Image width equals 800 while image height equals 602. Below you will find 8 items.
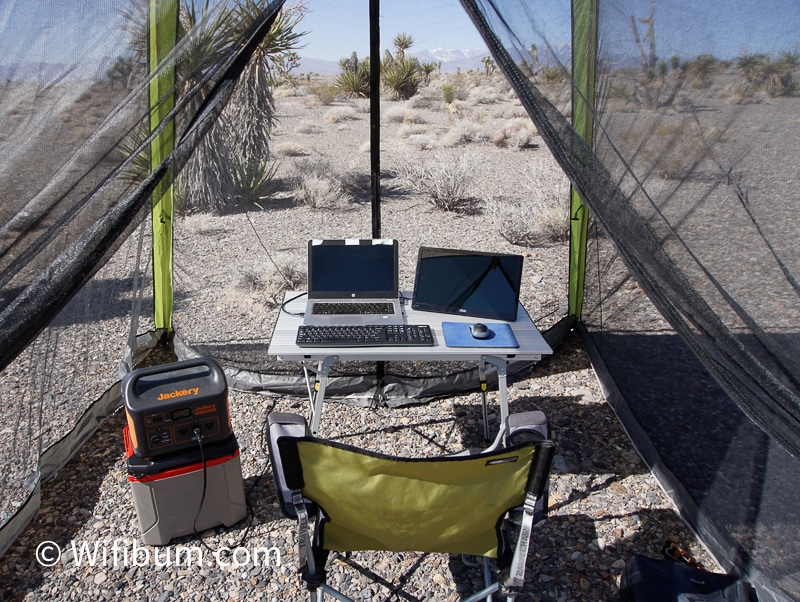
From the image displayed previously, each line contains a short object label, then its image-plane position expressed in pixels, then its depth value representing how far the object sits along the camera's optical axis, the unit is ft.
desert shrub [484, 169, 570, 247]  23.53
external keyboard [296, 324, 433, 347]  9.52
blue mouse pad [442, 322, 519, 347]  9.63
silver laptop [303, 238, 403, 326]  10.89
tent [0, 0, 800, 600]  6.03
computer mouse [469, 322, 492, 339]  9.79
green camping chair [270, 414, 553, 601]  6.01
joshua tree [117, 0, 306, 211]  19.69
